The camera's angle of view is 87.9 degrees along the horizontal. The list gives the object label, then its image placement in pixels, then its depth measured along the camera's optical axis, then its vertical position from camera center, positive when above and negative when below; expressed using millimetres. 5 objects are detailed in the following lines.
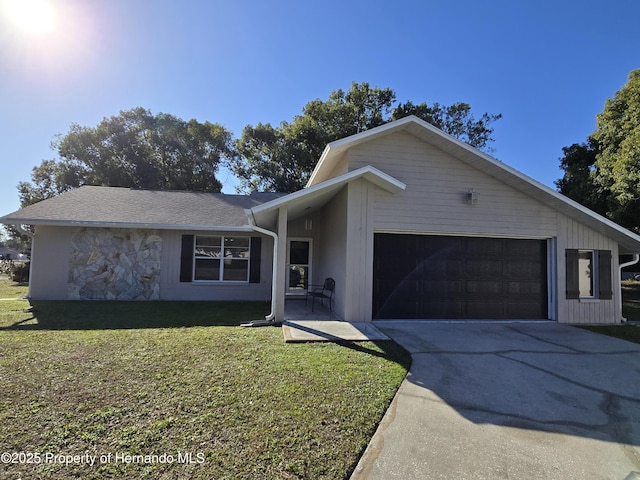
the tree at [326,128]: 22766 +9446
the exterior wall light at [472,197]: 8133 +1594
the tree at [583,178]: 15202 +4436
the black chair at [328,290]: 8773 -855
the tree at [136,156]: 25281 +7667
